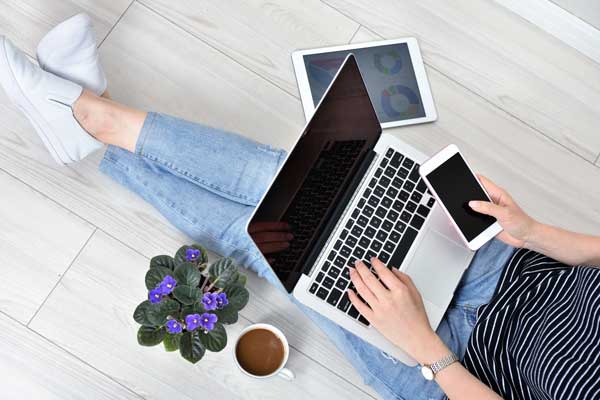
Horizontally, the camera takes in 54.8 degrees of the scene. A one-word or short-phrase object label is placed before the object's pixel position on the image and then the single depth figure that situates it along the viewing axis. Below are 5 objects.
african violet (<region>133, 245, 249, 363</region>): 0.94
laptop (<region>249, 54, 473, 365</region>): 0.92
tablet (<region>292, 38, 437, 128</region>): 1.32
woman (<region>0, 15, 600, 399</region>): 0.89
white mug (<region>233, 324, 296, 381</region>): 1.08
